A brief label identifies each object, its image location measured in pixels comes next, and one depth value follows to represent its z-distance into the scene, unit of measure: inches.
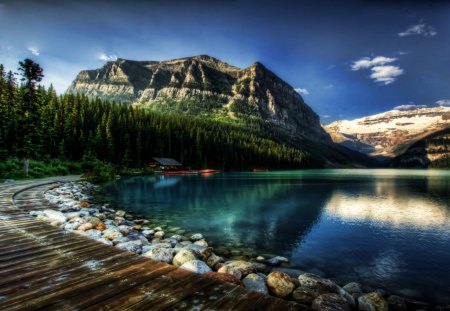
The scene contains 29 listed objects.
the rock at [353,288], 421.7
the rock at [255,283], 357.7
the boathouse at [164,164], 4448.8
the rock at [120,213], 941.1
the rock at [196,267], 337.4
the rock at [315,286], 356.5
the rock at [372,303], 352.2
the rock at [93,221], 599.2
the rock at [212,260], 452.0
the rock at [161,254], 403.2
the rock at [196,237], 700.7
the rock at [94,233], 501.8
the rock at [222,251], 607.8
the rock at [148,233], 673.6
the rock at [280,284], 357.6
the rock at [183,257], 395.5
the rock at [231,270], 386.0
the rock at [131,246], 450.0
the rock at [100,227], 588.7
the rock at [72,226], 524.1
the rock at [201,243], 609.4
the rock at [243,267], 410.6
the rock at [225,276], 321.1
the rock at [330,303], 303.5
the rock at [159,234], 671.8
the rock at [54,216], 559.7
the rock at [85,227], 548.6
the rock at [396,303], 379.5
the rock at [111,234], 517.7
